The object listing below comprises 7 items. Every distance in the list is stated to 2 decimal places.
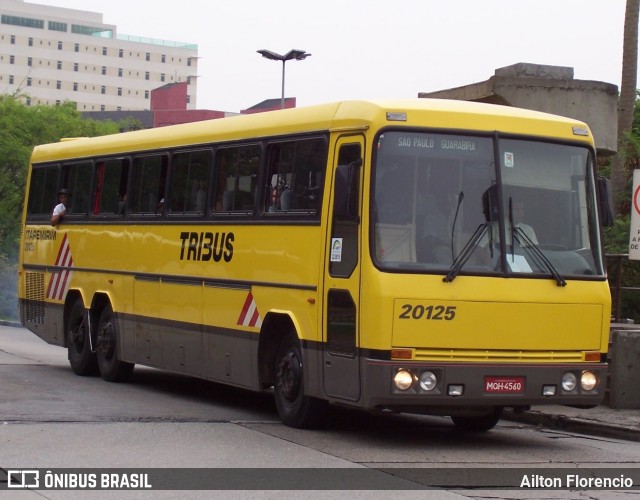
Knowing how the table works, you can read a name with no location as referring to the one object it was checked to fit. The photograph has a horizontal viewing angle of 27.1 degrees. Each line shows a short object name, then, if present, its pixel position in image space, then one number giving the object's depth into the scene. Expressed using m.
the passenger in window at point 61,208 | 19.70
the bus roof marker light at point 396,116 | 11.99
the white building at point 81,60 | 177.38
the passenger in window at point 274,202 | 13.61
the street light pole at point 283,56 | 41.94
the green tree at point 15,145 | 61.98
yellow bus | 11.72
